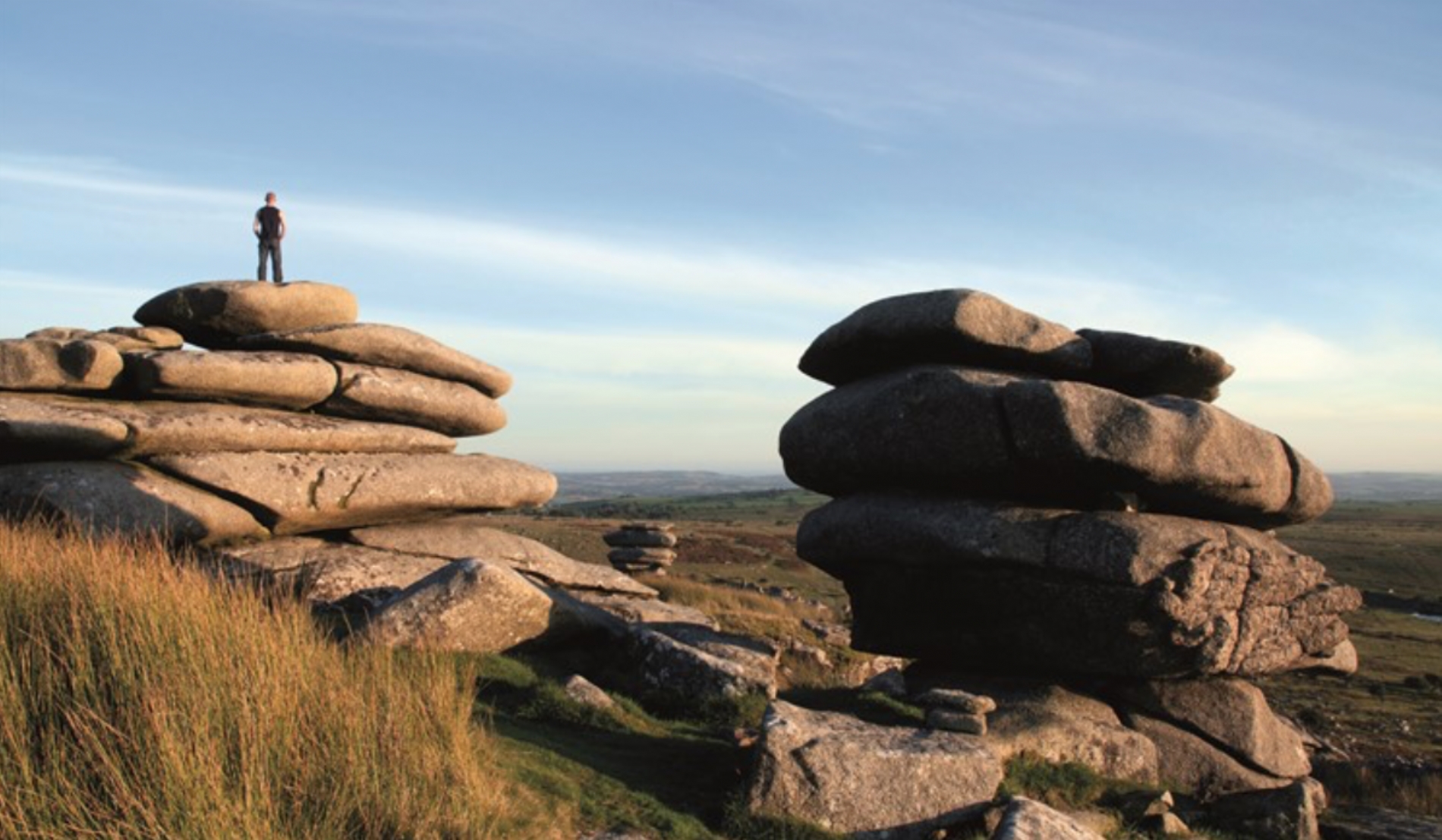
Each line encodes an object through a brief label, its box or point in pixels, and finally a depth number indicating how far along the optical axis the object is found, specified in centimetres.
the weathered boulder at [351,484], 2173
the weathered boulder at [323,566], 2094
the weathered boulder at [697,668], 1666
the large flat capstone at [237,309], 2422
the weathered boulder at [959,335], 1822
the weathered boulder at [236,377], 2216
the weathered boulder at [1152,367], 1881
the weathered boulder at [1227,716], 1734
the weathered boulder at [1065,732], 1548
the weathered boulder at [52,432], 2002
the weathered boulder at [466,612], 1617
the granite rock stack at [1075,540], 1639
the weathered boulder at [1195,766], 1677
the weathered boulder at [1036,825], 1084
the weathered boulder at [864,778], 1195
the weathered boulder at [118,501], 1945
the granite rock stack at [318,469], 1755
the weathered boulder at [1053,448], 1636
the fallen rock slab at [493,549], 2409
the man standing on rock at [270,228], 2702
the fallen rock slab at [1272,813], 1391
